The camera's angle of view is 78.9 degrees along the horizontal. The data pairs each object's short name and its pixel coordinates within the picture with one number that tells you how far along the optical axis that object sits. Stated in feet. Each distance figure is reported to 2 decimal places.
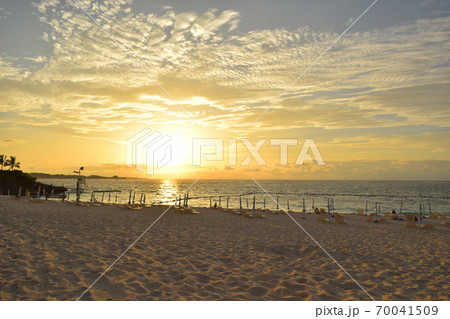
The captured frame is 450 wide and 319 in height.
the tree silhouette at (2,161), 279.28
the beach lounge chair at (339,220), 61.36
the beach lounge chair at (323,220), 63.92
